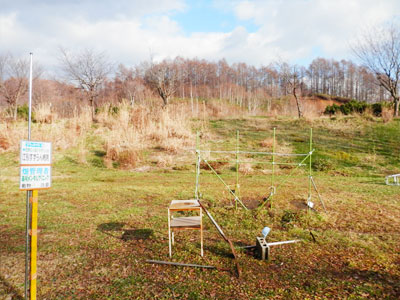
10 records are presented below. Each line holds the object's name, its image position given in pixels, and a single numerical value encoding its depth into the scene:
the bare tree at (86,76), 24.53
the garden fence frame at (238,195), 6.55
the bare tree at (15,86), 23.72
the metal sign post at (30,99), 2.71
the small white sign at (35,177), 2.57
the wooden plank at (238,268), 3.61
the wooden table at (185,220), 4.20
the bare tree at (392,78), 20.93
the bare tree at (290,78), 24.56
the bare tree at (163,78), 24.44
